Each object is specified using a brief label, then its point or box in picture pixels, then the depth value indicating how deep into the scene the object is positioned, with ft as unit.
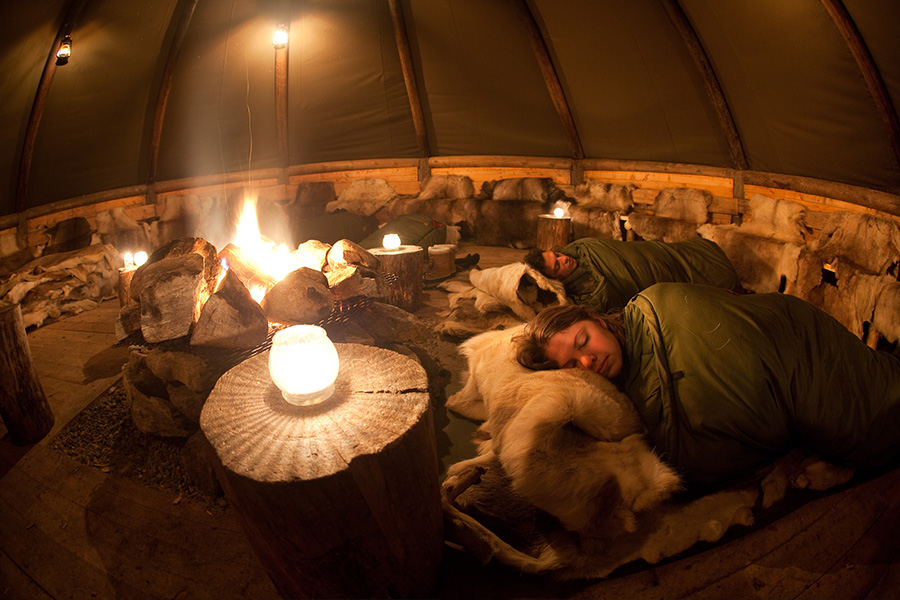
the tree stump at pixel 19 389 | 7.75
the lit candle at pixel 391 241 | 12.77
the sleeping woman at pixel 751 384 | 5.52
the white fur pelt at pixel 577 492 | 4.93
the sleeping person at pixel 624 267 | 10.93
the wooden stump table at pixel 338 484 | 3.88
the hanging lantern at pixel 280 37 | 16.48
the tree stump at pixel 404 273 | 12.29
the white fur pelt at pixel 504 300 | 11.30
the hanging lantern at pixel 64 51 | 14.05
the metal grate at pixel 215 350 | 7.23
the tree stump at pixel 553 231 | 16.61
